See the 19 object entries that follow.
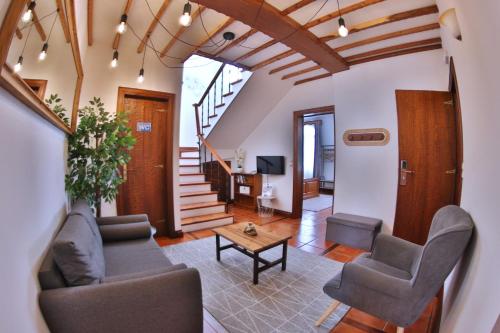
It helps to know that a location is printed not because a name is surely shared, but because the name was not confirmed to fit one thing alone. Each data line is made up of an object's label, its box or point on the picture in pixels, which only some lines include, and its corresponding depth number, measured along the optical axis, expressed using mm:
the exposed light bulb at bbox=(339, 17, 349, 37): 2361
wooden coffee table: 2531
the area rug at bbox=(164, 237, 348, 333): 1985
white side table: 5544
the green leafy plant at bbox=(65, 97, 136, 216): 2527
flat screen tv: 5441
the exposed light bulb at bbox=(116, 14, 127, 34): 2443
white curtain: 8570
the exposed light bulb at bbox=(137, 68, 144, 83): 3396
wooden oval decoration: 3555
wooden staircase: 4370
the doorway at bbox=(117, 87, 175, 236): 3652
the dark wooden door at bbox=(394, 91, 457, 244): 3041
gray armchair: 1310
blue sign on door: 3713
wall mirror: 784
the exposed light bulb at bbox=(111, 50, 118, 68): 3084
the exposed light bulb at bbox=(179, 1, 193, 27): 2057
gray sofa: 1150
